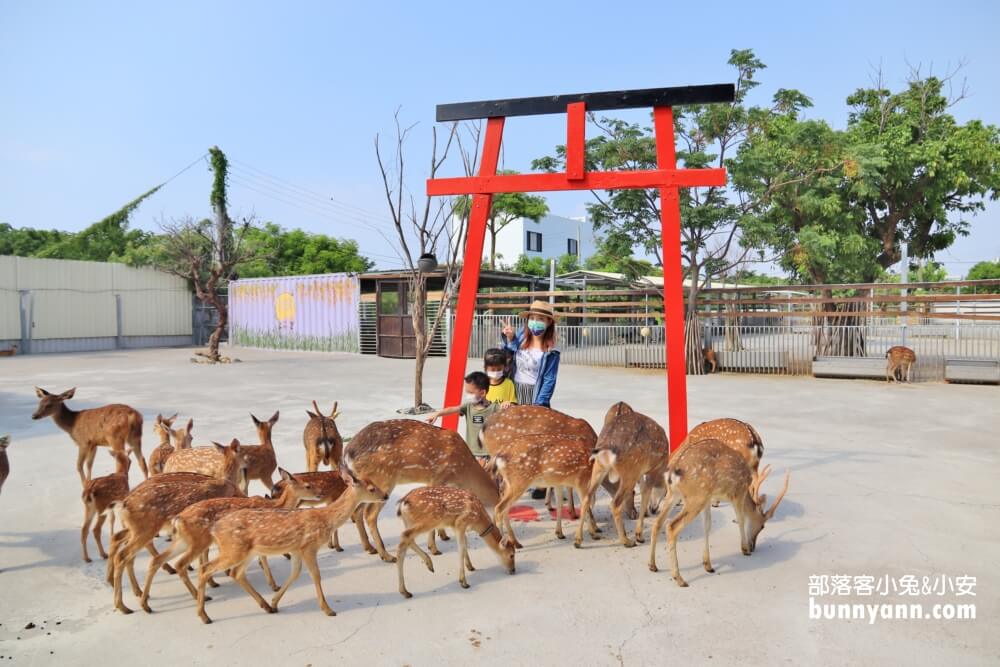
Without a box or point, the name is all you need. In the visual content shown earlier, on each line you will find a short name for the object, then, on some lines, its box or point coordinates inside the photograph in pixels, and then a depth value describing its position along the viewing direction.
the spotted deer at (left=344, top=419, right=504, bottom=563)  4.50
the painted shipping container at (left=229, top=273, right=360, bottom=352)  23.69
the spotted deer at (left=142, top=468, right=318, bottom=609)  3.62
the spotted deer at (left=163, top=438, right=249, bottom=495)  4.83
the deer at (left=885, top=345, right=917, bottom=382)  14.51
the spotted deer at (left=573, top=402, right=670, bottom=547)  4.57
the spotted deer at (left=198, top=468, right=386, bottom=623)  3.54
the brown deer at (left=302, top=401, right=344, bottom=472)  5.32
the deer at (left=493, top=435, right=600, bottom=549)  4.59
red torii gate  5.45
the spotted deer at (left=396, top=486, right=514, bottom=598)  3.96
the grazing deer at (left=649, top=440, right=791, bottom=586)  4.16
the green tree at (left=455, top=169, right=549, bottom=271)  35.94
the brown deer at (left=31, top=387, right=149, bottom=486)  6.02
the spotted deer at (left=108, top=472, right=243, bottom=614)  3.77
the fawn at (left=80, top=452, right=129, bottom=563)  4.37
